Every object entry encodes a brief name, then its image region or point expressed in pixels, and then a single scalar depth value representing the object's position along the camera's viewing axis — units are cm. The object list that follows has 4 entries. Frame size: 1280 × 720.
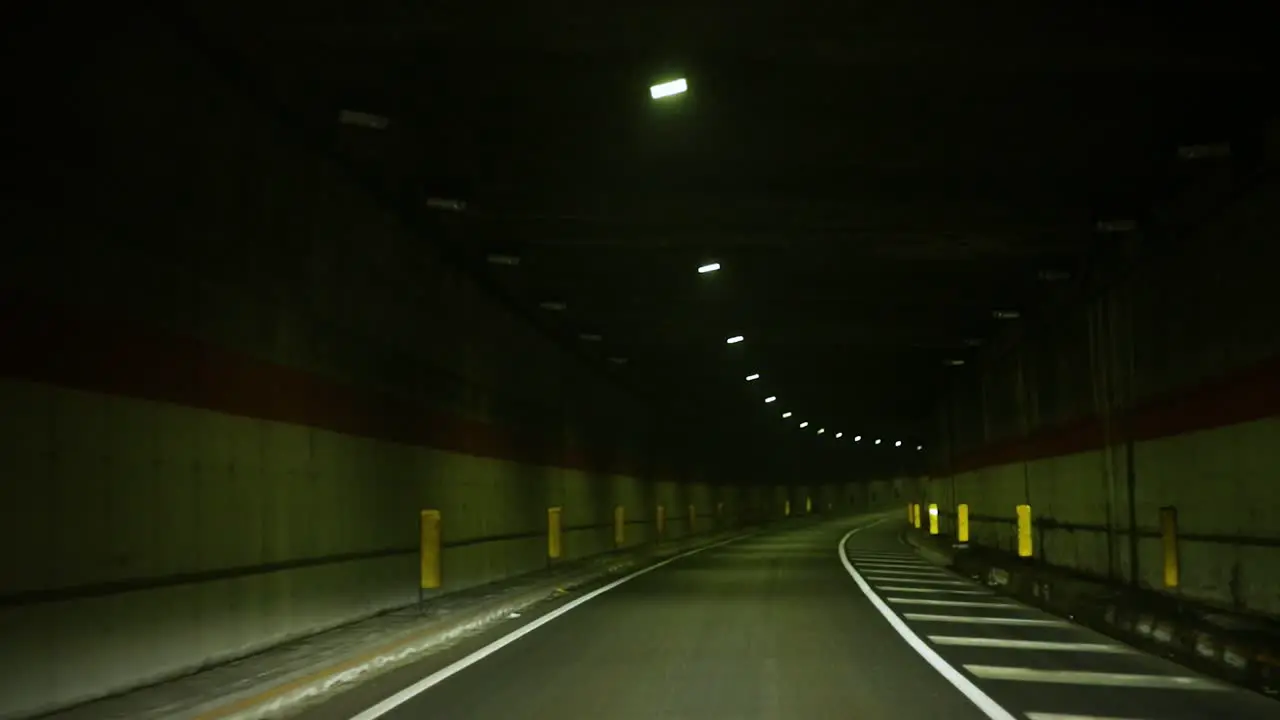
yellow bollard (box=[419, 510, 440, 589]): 2084
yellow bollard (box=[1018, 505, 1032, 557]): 3166
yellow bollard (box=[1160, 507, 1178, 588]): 1916
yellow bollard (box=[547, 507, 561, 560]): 3297
